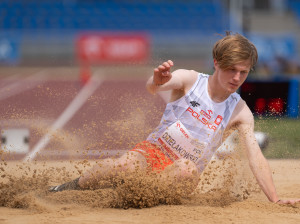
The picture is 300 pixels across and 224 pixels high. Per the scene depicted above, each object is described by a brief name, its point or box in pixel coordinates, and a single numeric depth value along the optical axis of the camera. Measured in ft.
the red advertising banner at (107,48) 135.23
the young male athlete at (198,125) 23.22
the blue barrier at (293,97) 61.52
